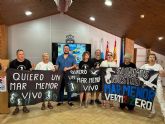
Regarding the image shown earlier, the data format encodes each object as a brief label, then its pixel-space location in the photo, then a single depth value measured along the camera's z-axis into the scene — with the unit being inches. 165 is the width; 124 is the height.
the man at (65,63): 106.3
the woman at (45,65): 100.2
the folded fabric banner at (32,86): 90.9
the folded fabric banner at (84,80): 104.6
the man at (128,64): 100.0
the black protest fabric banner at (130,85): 92.4
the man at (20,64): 94.3
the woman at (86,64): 108.3
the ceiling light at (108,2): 108.3
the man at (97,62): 111.6
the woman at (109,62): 106.4
